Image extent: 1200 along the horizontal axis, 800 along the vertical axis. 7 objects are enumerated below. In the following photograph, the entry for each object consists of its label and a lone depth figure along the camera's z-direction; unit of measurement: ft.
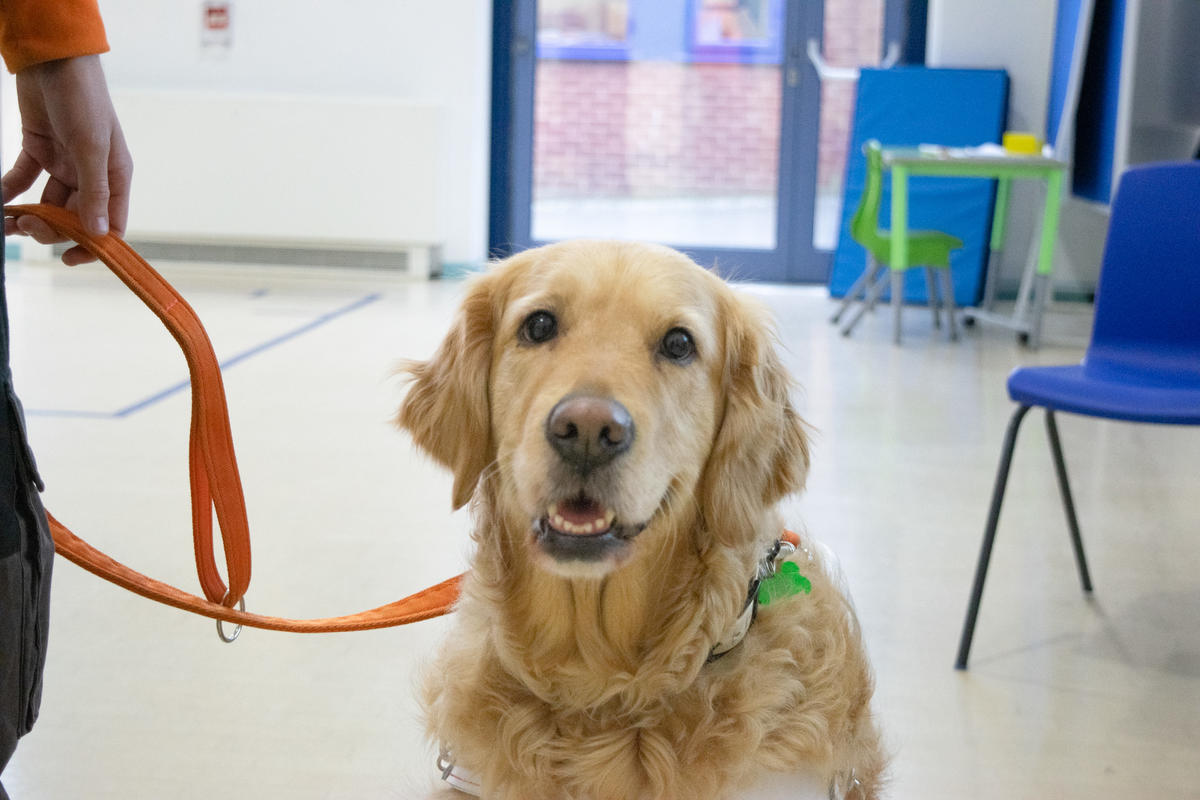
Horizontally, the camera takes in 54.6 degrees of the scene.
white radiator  25.03
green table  18.81
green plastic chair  20.15
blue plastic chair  8.64
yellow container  19.80
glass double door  25.32
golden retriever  4.06
